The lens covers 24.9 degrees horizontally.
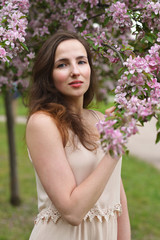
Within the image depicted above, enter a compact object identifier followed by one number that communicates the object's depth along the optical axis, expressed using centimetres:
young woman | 190
